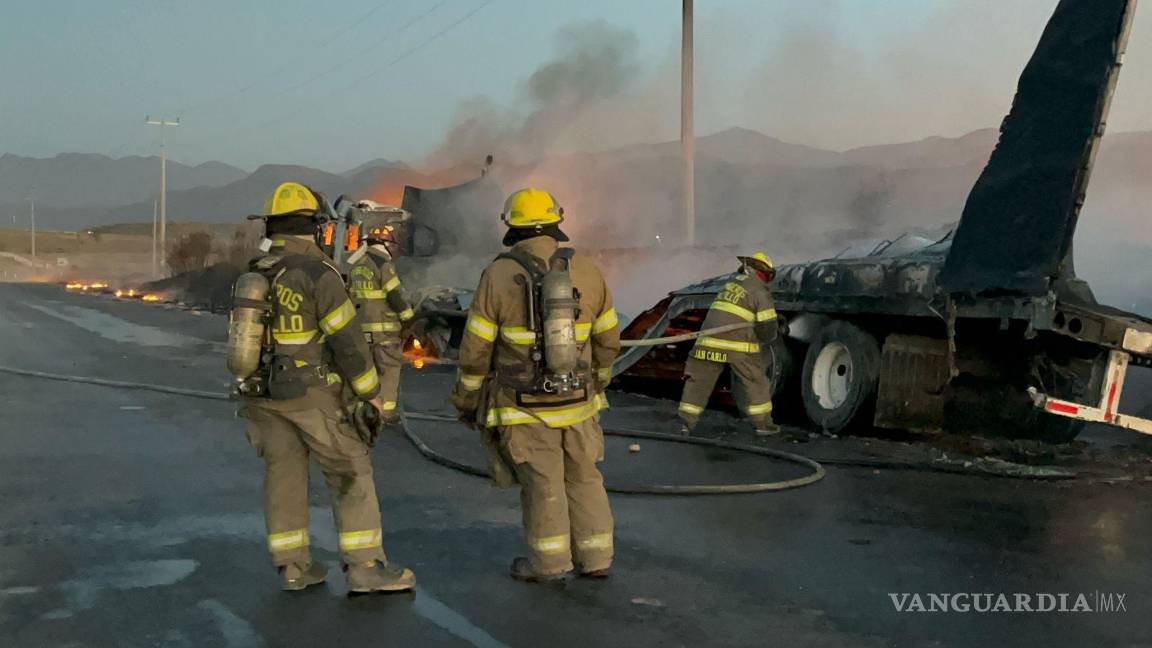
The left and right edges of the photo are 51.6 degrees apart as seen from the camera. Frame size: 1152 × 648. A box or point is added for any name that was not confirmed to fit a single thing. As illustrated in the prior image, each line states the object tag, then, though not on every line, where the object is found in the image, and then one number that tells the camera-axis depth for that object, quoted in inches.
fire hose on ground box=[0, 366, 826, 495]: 292.8
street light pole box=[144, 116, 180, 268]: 2751.0
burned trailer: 317.7
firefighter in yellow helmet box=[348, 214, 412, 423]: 411.2
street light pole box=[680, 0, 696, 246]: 901.8
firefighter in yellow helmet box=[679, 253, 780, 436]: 406.0
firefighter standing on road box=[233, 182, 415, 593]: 206.5
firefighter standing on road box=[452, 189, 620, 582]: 213.9
